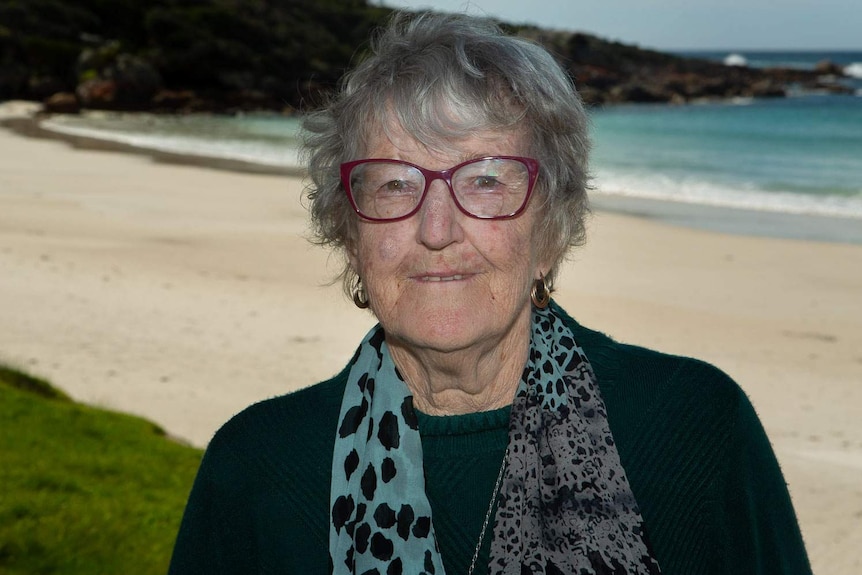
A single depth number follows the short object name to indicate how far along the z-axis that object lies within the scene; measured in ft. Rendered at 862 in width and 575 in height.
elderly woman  6.38
